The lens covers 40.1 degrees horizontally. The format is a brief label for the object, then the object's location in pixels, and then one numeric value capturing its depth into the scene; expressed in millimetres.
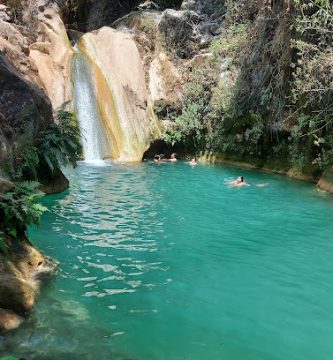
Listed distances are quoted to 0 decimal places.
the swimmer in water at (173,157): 20052
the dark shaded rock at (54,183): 11852
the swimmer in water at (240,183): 13915
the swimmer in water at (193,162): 19366
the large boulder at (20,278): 4930
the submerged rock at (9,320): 4691
